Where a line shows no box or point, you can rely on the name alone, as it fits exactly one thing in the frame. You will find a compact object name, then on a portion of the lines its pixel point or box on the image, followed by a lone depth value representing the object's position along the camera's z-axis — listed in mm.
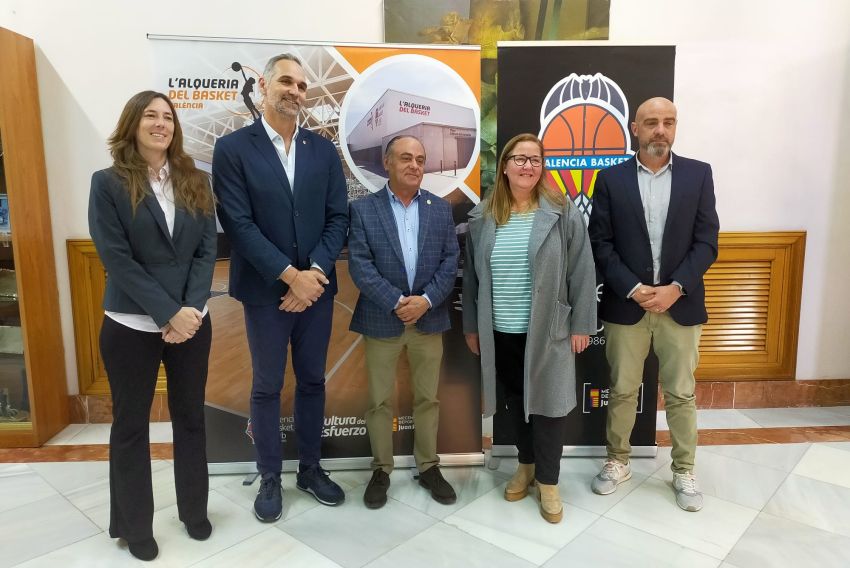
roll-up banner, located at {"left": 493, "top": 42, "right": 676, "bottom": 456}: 2945
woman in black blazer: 2062
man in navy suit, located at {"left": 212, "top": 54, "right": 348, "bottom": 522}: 2412
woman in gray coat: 2441
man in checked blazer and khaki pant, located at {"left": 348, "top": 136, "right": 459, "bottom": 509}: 2553
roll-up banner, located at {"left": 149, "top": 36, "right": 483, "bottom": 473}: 2777
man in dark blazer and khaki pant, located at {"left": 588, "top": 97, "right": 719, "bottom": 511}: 2553
